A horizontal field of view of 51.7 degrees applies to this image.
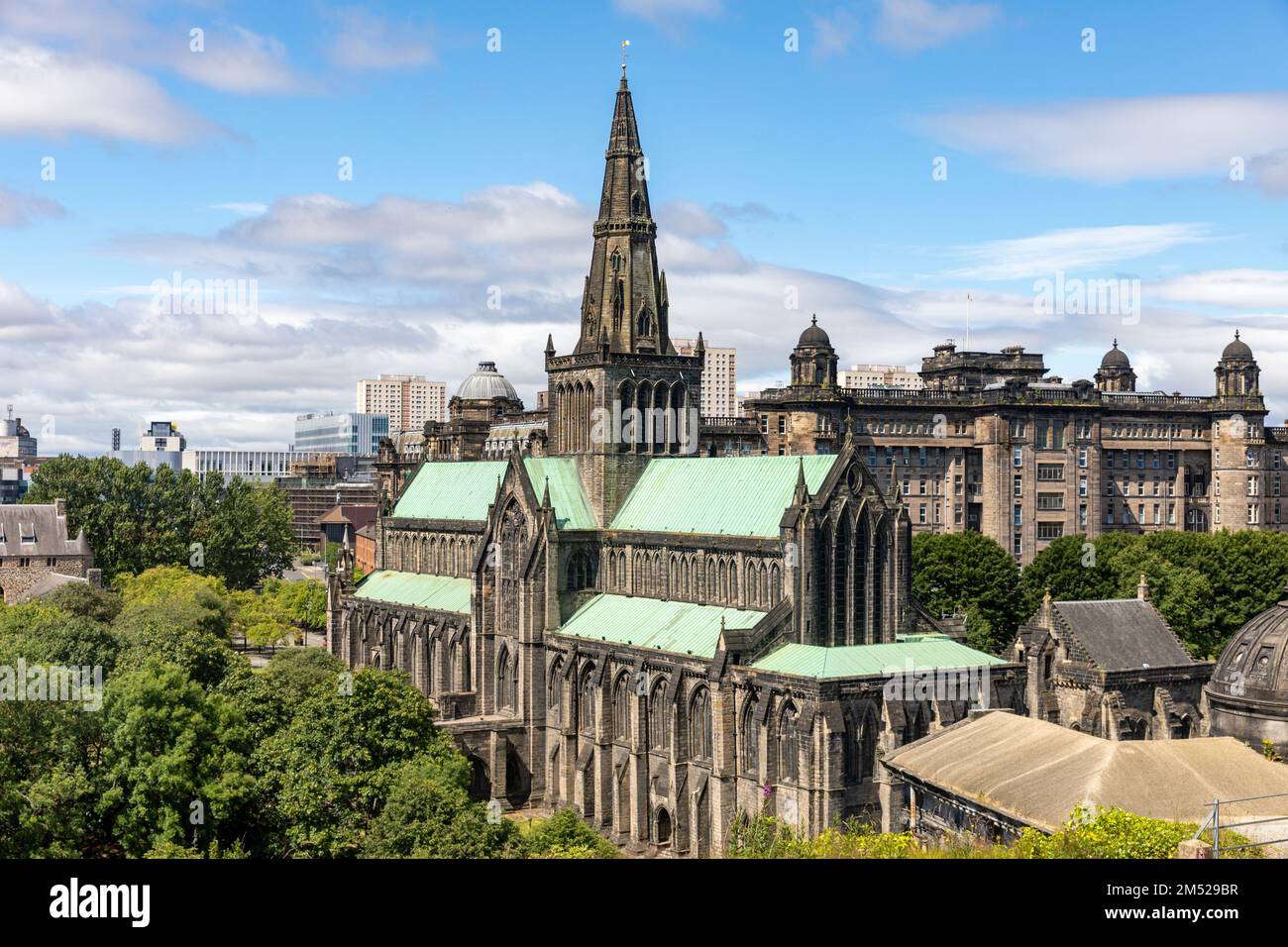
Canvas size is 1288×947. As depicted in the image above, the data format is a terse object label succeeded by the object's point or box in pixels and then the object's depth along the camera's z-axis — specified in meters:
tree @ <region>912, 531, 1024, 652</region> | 120.31
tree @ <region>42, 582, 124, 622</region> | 109.12
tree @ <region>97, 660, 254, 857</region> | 59.53
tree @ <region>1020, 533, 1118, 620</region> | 122.06
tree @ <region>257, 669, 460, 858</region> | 61.91
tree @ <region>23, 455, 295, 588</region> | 156.62
